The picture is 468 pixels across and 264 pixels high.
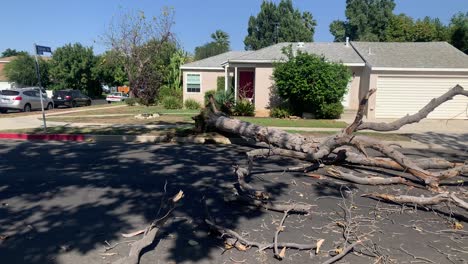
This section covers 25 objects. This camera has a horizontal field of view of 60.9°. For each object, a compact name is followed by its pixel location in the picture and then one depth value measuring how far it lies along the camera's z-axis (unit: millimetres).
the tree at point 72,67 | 51719
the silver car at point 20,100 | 24469
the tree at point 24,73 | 53719
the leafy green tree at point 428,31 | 39772
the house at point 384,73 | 19891
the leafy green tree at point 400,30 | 45750
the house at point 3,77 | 55553
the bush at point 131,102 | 31703
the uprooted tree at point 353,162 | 5371
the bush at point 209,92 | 25366
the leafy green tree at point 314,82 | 18375
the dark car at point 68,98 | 32281
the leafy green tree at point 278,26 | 67812
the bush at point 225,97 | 19283
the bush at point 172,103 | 26078
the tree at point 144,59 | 33406
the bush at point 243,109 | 19703
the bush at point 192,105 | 25753
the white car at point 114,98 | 43875
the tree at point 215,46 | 74250
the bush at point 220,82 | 26248
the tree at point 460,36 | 33094
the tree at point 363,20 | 65312
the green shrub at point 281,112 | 19406
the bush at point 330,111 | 18656
